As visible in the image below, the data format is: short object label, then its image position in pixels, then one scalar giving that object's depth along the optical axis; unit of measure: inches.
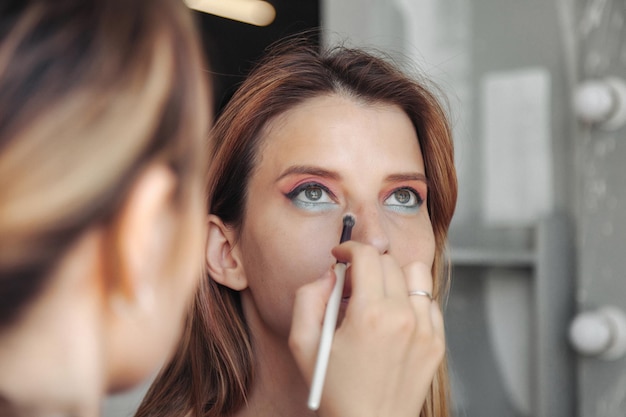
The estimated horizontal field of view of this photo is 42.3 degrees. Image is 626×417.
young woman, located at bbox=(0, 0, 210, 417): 14.4
